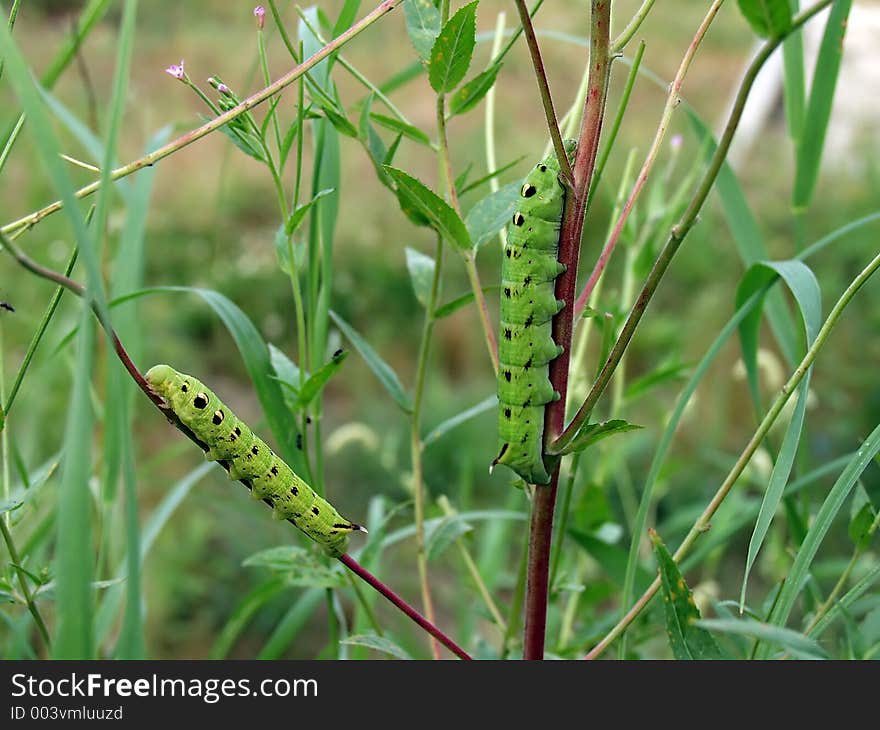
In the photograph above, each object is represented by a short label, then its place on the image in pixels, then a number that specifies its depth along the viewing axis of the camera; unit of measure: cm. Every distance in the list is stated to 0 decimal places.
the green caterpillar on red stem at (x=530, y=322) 52
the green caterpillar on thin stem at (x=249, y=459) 51
